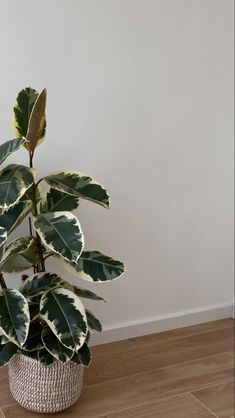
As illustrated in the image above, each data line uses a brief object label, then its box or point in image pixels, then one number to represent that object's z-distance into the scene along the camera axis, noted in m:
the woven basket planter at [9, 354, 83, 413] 1.78
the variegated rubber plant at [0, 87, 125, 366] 1.56
